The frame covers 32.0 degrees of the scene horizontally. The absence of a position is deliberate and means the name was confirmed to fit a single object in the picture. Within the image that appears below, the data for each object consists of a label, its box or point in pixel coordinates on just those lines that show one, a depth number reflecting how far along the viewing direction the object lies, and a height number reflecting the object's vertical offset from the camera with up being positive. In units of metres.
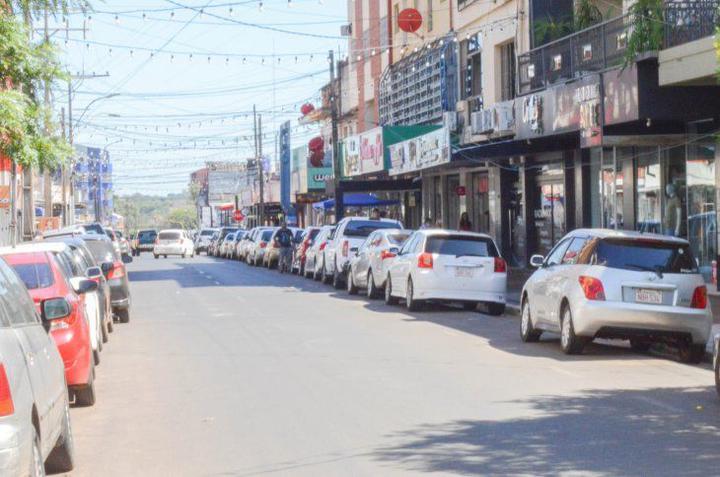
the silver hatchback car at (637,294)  15.68 -1.01
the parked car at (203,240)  86.00 -0.97
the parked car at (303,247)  41.03 -0.78
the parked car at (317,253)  36.81 -0.91
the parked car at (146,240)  85.64 -0.84
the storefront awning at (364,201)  53.50 +0.89
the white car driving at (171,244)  69.38 -0.94
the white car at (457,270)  23.50 -0.96
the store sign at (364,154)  42.16 +2.44
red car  11.63 -0.88
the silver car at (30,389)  6.24 -0.89
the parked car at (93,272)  17.83 -0.62
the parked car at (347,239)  32.84 -0.45
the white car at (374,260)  27.16 -0.87
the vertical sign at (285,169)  73.25 +3.20
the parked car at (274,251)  48.25 -1.05
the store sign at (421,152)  34.12 +2.00
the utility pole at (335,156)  47.06 +2.55
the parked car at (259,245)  52.03 -0.88
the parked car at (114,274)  22.00 -0.80
